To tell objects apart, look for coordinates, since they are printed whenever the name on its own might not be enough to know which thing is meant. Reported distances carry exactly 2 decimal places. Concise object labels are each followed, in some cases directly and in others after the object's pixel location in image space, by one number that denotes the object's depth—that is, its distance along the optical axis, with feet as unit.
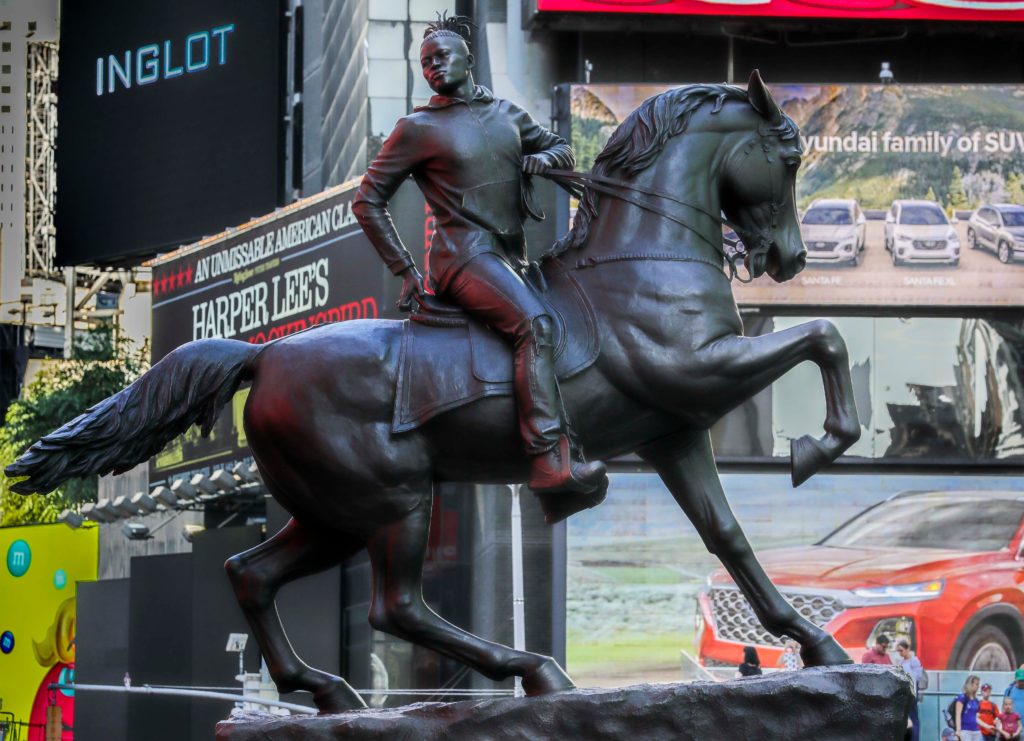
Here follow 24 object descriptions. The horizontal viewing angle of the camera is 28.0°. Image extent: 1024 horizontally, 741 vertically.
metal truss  217.77
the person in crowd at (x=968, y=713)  94.79
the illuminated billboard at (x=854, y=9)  112.98
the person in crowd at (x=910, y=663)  90.22
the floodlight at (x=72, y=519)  139.54
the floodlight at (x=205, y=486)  122.42
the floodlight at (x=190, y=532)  124.77
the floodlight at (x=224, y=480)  121.08
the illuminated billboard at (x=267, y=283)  118.11
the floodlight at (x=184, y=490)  125.59
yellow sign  147.64
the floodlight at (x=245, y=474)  120.06
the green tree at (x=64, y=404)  168.76
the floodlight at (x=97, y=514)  137.08
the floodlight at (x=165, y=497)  131.23
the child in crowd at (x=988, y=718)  93.61
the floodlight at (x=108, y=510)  136.15
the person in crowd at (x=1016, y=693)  94.53
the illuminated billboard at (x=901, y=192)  110.83
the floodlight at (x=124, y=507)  134.31
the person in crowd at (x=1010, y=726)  91.76
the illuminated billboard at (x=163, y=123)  153.38
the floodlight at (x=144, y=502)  131.64
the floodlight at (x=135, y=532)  140.87
